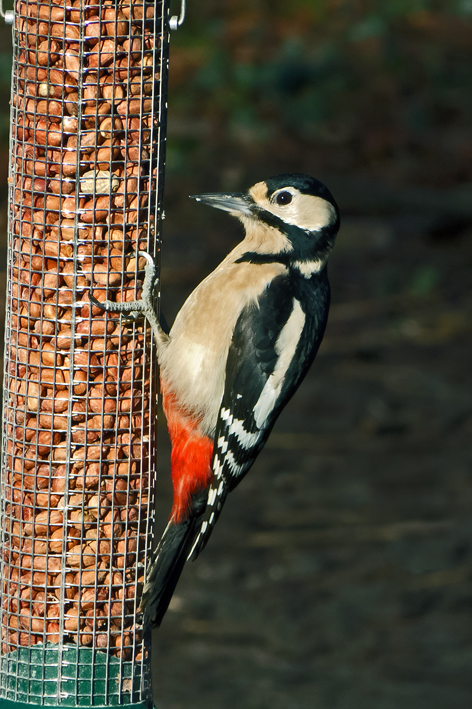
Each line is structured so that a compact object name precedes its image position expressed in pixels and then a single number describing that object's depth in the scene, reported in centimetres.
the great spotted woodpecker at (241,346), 774
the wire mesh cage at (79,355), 700
